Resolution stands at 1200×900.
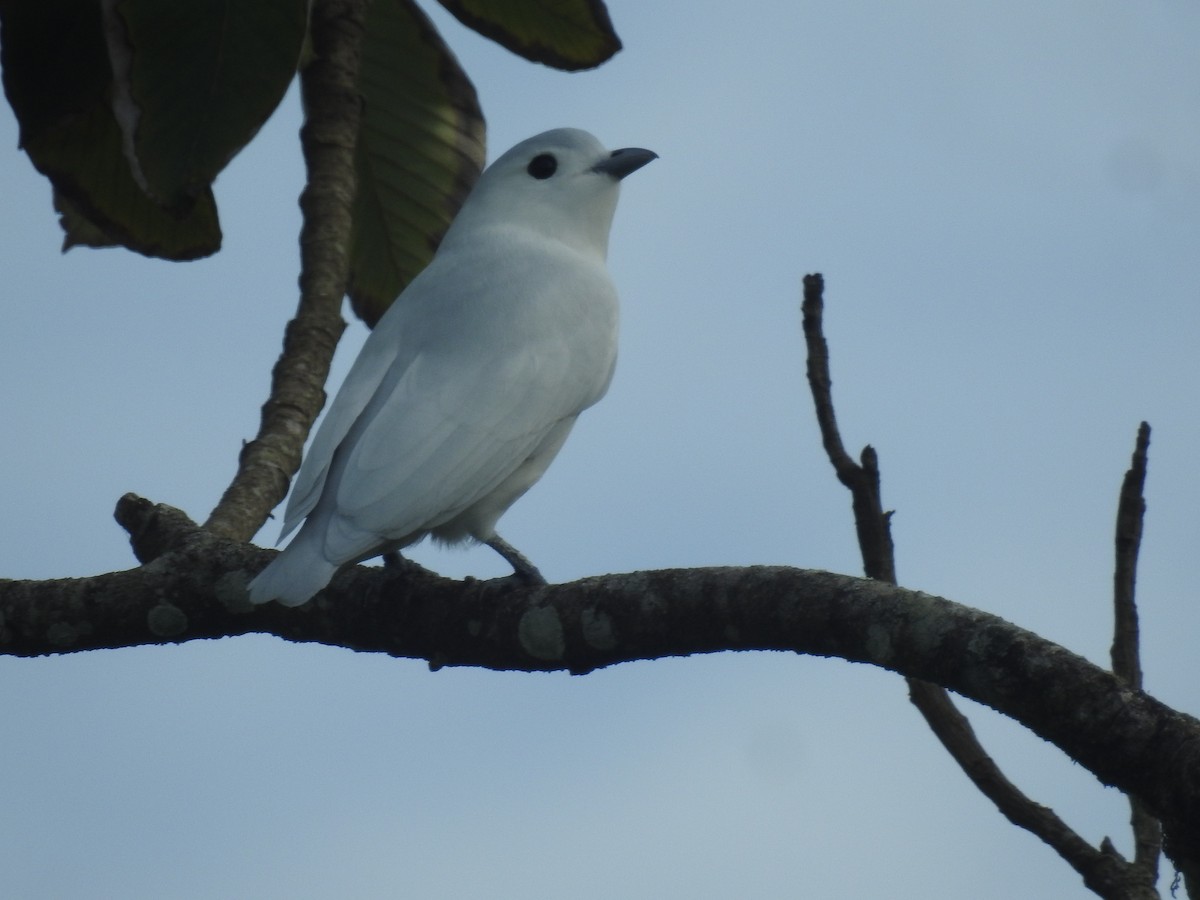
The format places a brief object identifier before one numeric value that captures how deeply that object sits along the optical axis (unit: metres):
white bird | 7.38
